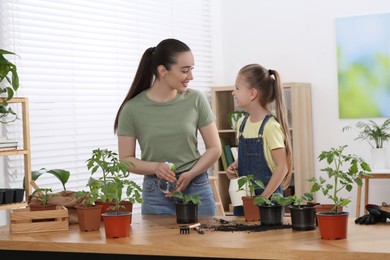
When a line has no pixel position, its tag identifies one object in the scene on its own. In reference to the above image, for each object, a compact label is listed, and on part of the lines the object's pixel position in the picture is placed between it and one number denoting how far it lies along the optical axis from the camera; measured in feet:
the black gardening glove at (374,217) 8.71
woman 11.34
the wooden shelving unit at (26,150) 15.47
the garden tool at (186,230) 8.57
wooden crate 9.25
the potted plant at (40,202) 9.62
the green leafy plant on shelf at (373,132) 21.43
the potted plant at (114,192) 8.43
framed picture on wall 21.73
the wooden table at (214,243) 7.04
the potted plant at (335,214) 7.65
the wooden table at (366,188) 20.29
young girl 11.83
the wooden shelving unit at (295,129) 21.93
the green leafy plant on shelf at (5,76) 12.51
